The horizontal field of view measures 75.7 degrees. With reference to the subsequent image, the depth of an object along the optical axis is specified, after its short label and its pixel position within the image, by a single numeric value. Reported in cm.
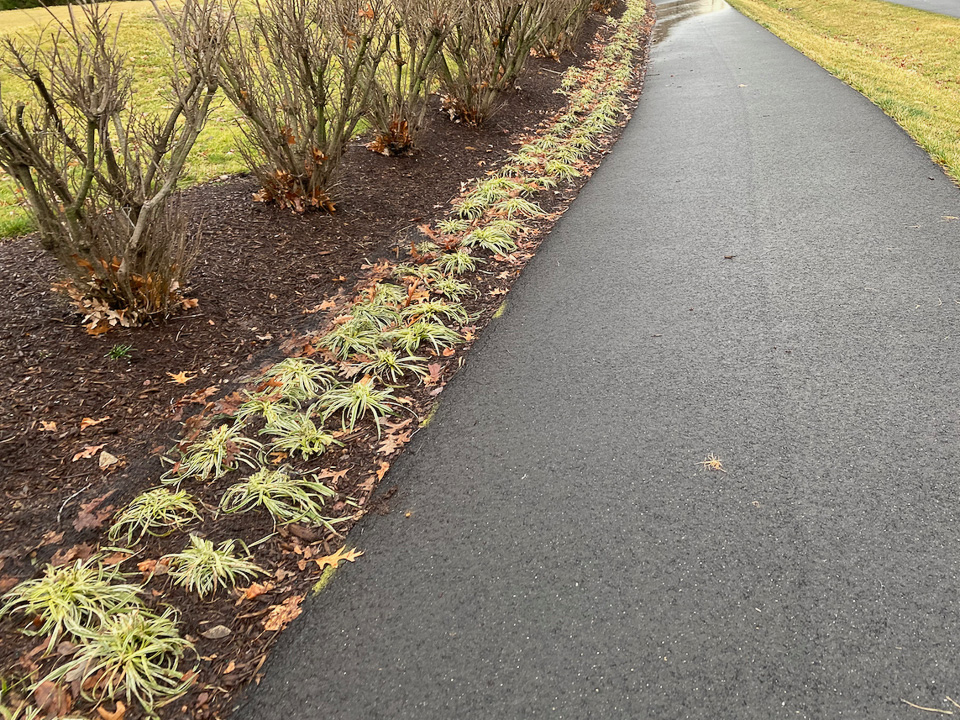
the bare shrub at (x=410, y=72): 669
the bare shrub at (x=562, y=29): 1241
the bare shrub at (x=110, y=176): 361
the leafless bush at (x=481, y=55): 820
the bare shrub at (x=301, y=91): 510
